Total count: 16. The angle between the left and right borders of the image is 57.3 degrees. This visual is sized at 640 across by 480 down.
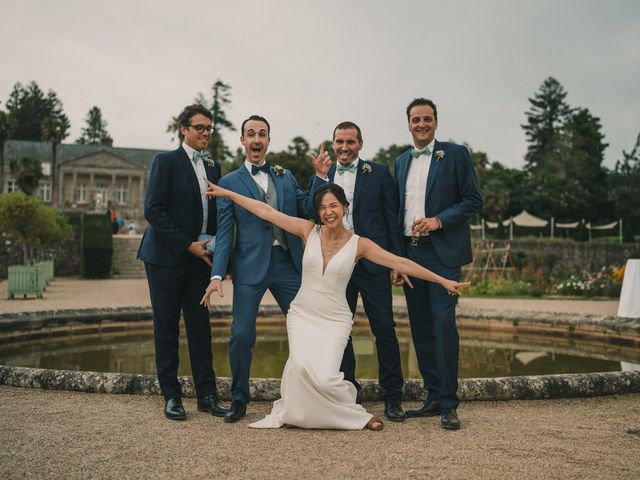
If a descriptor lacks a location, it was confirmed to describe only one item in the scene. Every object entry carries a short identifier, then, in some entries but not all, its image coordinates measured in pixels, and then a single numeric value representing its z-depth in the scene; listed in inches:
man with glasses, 177.8
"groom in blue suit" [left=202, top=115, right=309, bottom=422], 172.2
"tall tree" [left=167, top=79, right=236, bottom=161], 2274.9
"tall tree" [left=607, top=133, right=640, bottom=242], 1814.7
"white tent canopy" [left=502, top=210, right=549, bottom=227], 1662.2
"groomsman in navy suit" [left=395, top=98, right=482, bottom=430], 174.2
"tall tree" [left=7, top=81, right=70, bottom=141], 3336.6
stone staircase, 1100.5
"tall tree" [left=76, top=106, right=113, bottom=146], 3823.8
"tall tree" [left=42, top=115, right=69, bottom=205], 2087.1
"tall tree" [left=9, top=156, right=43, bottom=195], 1753.9
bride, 159.8
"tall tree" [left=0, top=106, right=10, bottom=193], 1651.1
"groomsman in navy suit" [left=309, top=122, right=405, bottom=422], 180.7
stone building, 2677.2
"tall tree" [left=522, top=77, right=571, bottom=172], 2736.2
